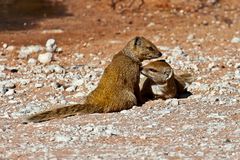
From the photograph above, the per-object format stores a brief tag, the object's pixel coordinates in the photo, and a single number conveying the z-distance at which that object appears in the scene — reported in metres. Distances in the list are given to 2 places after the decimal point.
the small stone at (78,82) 15.52
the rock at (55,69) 16.56
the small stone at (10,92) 14.93
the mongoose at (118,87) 13.02
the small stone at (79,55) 18.44
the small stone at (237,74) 15.78
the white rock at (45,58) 17.64
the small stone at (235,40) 19.77
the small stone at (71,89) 15.12
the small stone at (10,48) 19.05
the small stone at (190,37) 20.30
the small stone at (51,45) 18.96
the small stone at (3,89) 15.00
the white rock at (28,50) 18.46
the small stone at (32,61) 17.51
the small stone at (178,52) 18.12
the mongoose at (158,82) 14.33
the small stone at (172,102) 13.86
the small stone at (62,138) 11.59
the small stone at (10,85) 15.41
